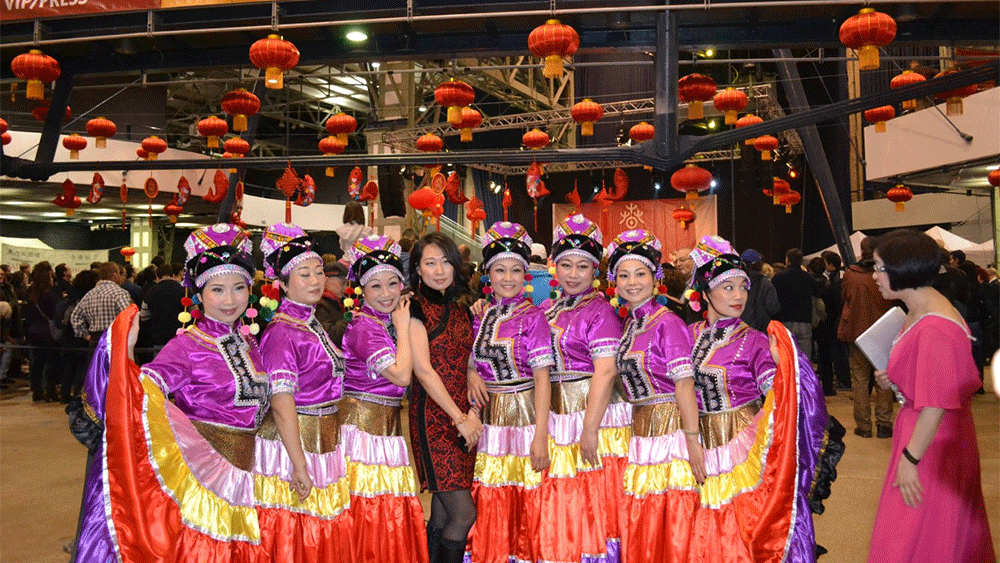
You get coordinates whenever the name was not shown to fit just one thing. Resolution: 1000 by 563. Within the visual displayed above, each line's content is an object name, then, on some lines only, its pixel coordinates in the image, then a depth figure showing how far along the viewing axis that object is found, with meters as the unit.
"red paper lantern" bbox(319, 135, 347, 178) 10.23
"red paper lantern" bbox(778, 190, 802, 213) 13.57
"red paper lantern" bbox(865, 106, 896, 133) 7.74
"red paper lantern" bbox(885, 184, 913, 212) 11.65
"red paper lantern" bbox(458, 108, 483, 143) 9.07
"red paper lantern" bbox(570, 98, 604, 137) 8.22
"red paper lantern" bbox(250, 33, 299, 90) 6.00
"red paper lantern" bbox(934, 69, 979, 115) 7.47
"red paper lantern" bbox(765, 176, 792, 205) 12.94
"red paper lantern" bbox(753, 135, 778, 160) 10.12
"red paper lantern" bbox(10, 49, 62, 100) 6.42
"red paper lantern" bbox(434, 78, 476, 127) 7.46
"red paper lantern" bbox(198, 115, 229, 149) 8.69
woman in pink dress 2.53
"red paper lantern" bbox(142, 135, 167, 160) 10.11
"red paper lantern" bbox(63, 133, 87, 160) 10.82
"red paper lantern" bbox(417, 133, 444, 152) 9.88
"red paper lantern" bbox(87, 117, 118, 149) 9.06
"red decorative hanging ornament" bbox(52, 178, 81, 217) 10.03
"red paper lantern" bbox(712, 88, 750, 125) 8.03
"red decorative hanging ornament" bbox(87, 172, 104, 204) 9.78
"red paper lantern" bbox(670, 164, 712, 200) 9.36
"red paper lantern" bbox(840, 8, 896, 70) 5.16
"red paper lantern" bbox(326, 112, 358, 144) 9.43
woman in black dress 3.22
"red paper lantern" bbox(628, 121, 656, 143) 9.93
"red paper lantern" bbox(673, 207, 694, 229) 13.30
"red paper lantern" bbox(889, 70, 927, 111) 7.34
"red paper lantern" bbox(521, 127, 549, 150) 9.50
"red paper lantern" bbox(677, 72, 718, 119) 7.36
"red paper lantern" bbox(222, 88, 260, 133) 7.95
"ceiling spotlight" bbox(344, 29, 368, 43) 6.60
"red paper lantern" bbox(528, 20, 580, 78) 5.54
